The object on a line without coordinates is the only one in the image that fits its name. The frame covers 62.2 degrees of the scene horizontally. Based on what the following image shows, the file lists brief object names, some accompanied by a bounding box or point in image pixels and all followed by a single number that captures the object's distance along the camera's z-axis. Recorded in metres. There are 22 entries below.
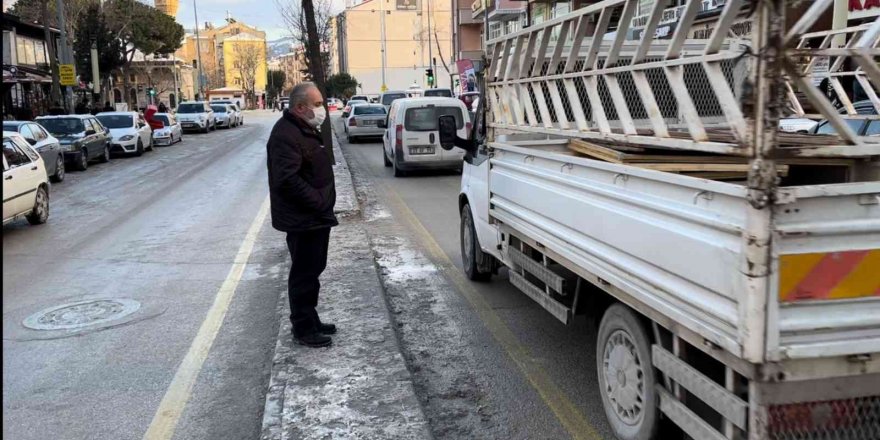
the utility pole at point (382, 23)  97.00
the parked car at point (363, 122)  28.78
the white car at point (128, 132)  24.35
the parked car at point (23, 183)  10.34
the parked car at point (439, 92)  36.10
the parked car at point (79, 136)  19.91
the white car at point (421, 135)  16.61
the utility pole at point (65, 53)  28.63
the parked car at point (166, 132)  29.97
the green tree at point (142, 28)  45.94
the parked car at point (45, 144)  16.12
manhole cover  6.16
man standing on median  4.78
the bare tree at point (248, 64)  116.94
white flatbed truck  2.49
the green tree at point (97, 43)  41.80
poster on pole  29.42
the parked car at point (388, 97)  38.20
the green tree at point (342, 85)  88.31
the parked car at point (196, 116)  39.19
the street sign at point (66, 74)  28.86
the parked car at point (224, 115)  43.37
